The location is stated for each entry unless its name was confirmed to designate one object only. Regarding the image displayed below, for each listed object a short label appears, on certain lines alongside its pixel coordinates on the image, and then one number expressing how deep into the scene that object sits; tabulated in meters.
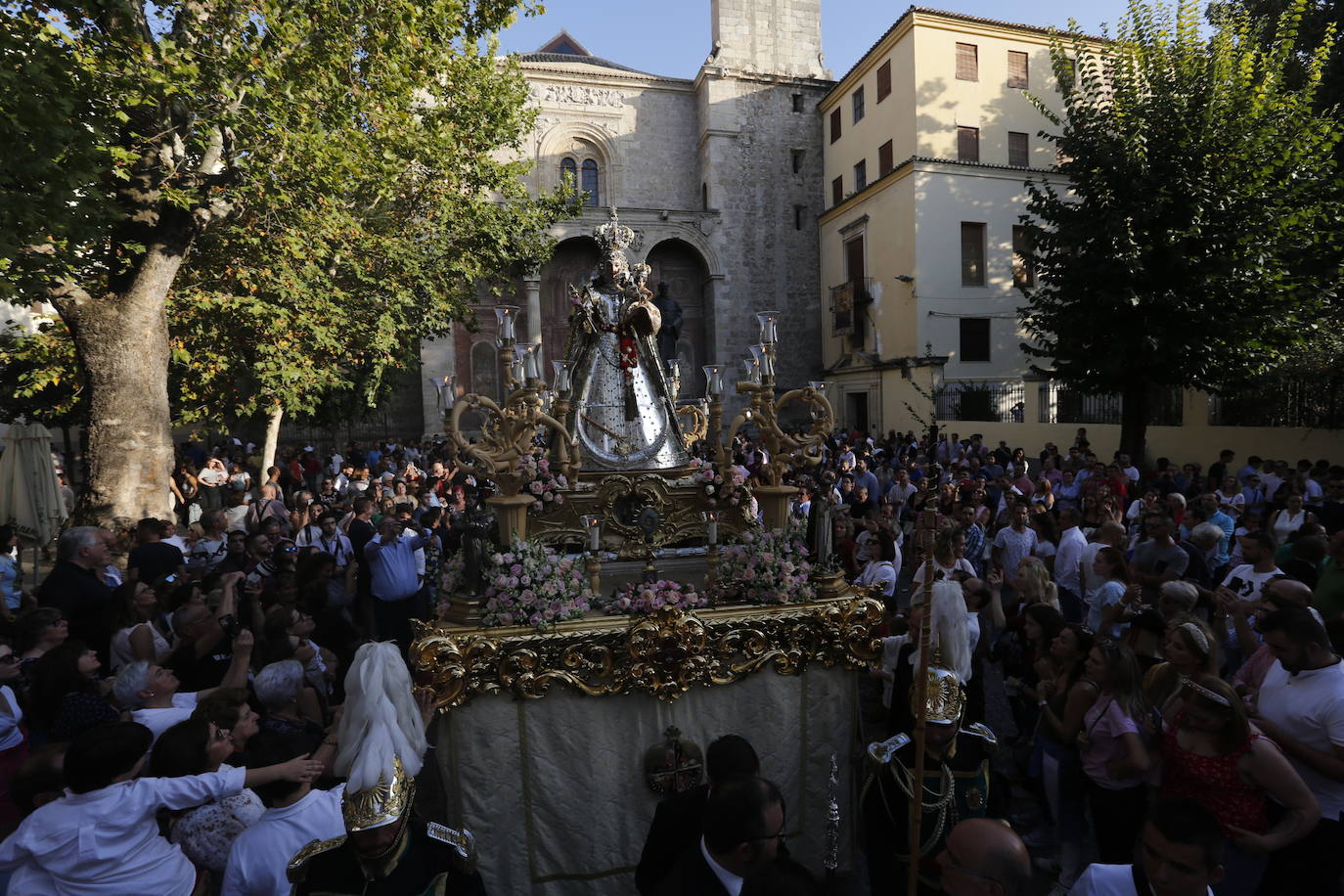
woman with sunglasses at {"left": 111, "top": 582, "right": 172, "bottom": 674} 4.74
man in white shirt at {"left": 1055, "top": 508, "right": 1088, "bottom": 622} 7.04
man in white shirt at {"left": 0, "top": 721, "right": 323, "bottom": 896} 2.76
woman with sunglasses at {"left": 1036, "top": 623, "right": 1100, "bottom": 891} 4.15
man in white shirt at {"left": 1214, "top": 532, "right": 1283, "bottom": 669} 4.57
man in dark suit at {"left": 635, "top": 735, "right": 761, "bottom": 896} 3.23
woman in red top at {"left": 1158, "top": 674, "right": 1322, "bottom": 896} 2.92
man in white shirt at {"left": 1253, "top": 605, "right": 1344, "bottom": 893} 3.18
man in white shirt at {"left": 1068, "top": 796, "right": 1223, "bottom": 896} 2.16
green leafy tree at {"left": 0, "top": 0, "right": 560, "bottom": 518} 7.16
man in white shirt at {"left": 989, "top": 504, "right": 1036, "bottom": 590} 7.67
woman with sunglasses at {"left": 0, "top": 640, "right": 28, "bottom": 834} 3.71
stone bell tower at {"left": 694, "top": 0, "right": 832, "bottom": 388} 30.55
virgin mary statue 6.73
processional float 4.43
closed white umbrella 9.88
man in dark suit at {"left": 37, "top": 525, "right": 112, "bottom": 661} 5.71
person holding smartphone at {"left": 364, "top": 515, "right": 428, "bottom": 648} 7.27
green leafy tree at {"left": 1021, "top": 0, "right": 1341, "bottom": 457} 12.62
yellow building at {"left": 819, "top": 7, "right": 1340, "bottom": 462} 23.50
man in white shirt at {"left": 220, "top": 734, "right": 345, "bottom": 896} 2.85
